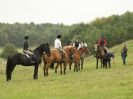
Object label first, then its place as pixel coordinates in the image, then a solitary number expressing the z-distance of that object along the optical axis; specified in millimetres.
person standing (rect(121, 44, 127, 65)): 40094
